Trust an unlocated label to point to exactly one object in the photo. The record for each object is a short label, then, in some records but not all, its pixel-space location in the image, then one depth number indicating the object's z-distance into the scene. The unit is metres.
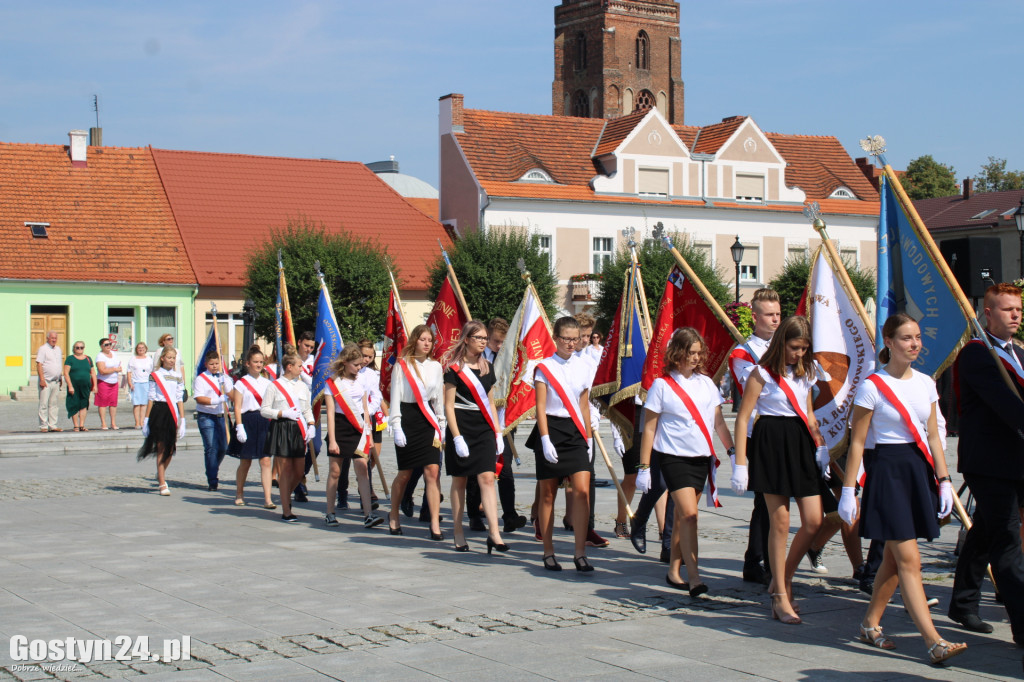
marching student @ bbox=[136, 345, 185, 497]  13.88
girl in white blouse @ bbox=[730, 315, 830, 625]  7.20
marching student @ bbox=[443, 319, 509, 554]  9.62
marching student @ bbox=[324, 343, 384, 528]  11.45
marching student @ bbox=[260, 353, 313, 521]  11.63
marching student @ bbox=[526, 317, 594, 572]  8.79
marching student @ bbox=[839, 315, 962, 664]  6.25
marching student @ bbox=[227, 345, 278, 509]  12.99
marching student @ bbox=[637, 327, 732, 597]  7.84
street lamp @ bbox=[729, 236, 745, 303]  31.19
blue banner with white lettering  7.33
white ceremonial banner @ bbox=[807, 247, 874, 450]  7.86
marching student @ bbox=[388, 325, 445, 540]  10.36
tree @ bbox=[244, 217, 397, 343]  35.19
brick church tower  76.94
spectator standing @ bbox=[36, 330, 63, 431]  22.80
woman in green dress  22.69
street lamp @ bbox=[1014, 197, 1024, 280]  23.16
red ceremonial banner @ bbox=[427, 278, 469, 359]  13.66
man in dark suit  6.31
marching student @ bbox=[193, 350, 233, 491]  14.34
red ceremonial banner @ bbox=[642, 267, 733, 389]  9.37
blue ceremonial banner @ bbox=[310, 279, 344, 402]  13.00
